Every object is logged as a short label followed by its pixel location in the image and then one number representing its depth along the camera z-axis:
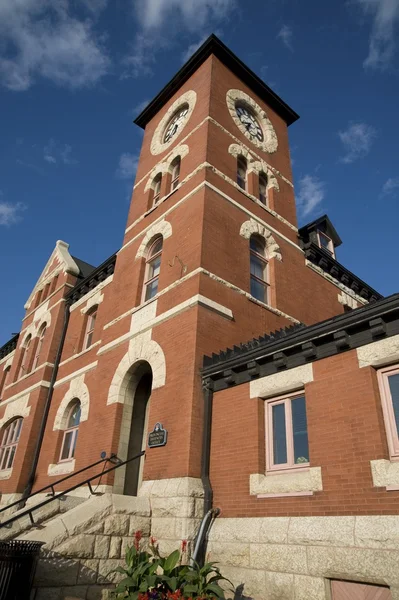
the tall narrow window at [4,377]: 22.45
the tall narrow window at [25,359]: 19.23
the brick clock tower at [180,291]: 9.79
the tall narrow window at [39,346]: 18.67
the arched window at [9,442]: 16.88
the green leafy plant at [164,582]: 5.88
